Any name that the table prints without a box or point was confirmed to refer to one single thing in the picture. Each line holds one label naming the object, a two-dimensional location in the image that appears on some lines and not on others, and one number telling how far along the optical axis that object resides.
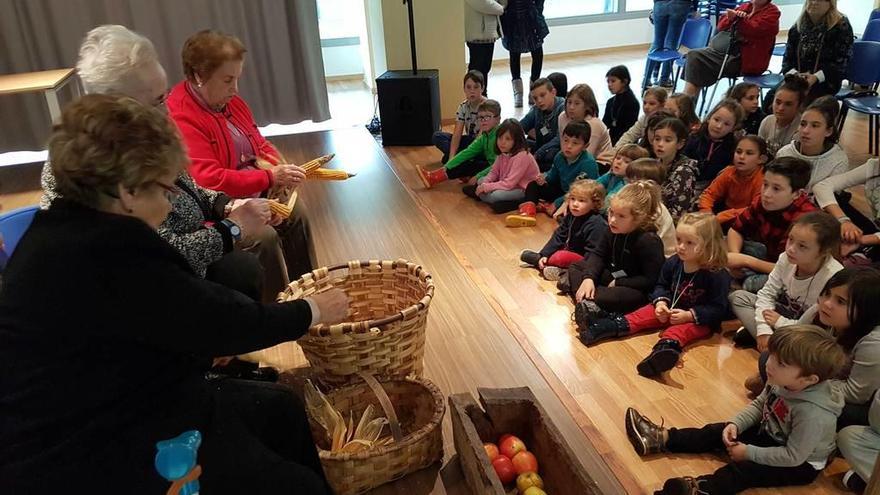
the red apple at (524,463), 1.67
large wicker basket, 1.72
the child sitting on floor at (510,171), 3.72
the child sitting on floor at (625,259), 2.62
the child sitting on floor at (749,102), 3.84
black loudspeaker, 4.79
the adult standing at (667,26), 5.77
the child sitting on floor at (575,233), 2.93
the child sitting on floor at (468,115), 4.32
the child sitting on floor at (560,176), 3.52
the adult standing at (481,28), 5.23
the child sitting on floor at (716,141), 3.38
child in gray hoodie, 1.71
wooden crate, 1.48
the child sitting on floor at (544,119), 4.09
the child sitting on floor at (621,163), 3.28
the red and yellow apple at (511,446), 1.70
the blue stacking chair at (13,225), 1.91
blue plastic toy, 1.09
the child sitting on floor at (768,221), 2.69
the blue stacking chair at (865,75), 3.91
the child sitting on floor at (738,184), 3.08
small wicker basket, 1.59
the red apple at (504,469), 1.66
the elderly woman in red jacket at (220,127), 2.16
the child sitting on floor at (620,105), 4.28
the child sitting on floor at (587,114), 3.80
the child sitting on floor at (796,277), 2.20
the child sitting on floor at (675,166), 3.21
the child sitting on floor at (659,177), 2.88
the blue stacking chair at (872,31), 4.71
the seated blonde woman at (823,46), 4.06
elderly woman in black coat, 1.05
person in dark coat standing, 5.52
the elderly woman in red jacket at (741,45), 4.58
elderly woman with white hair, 1.82
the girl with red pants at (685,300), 2.39
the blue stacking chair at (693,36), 5.43
